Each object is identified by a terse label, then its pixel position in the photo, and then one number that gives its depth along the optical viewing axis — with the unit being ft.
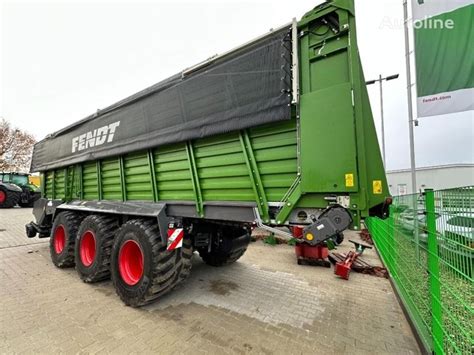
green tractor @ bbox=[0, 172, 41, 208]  47.39
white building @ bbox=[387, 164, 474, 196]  54.19
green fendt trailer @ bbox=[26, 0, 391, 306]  6.36
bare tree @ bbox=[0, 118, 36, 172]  77.97
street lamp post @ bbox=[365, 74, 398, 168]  36.28
